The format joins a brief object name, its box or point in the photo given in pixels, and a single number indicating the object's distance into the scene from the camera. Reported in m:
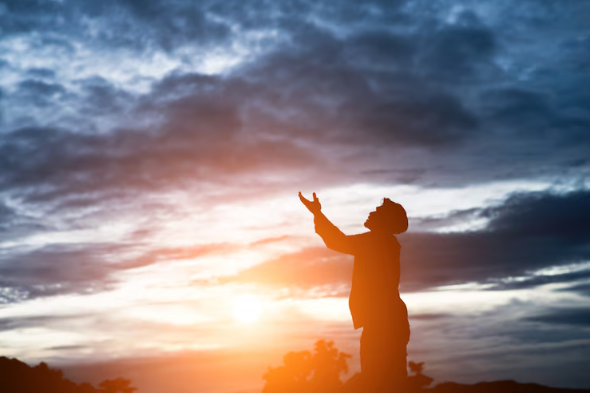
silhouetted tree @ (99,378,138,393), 26.06
